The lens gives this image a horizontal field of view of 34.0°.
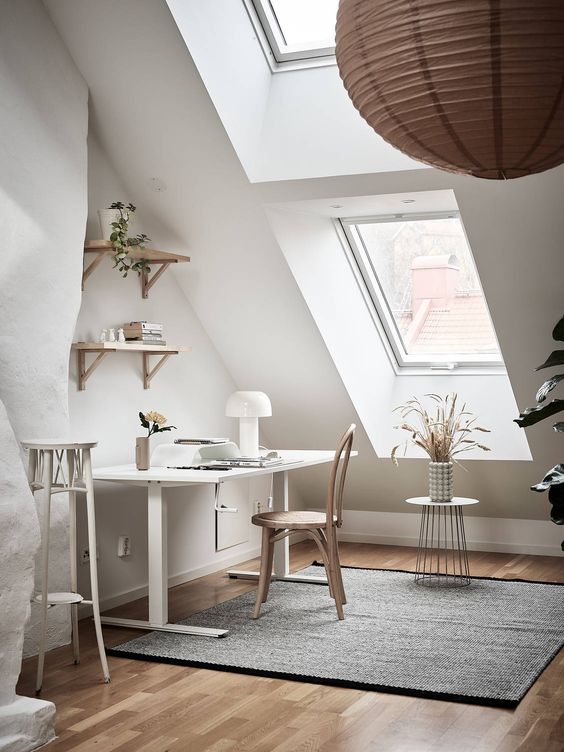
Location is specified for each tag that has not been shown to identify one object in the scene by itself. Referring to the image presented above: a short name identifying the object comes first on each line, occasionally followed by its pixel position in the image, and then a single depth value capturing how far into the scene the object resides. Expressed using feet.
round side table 17.22
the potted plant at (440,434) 17.54
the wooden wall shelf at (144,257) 14.30
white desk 13.44
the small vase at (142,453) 14.34
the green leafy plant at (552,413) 13.98
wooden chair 14.49
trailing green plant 14.33
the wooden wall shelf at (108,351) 14.21
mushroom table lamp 16.15
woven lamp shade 5.09
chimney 18.69
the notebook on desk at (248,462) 14.98
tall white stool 11.20
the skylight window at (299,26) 14.39
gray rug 11.51
